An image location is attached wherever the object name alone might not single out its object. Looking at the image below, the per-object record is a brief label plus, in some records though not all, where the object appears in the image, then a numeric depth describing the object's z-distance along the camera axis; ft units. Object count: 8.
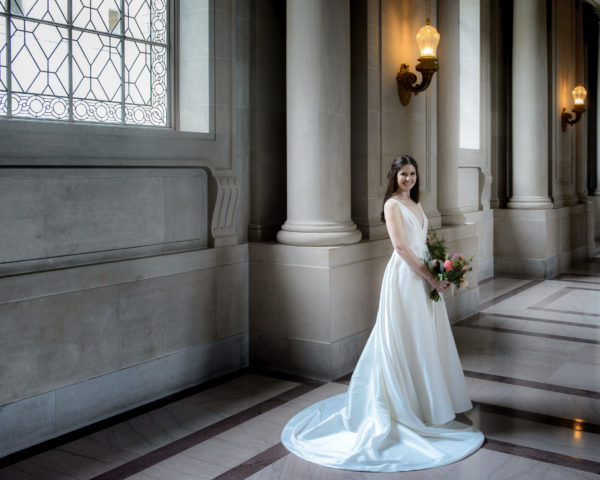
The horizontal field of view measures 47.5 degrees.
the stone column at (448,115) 30.86
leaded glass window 16.87
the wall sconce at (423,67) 25.62
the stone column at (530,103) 42.86
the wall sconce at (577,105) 46.83
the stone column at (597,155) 66.59
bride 15.52
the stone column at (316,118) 21.44
